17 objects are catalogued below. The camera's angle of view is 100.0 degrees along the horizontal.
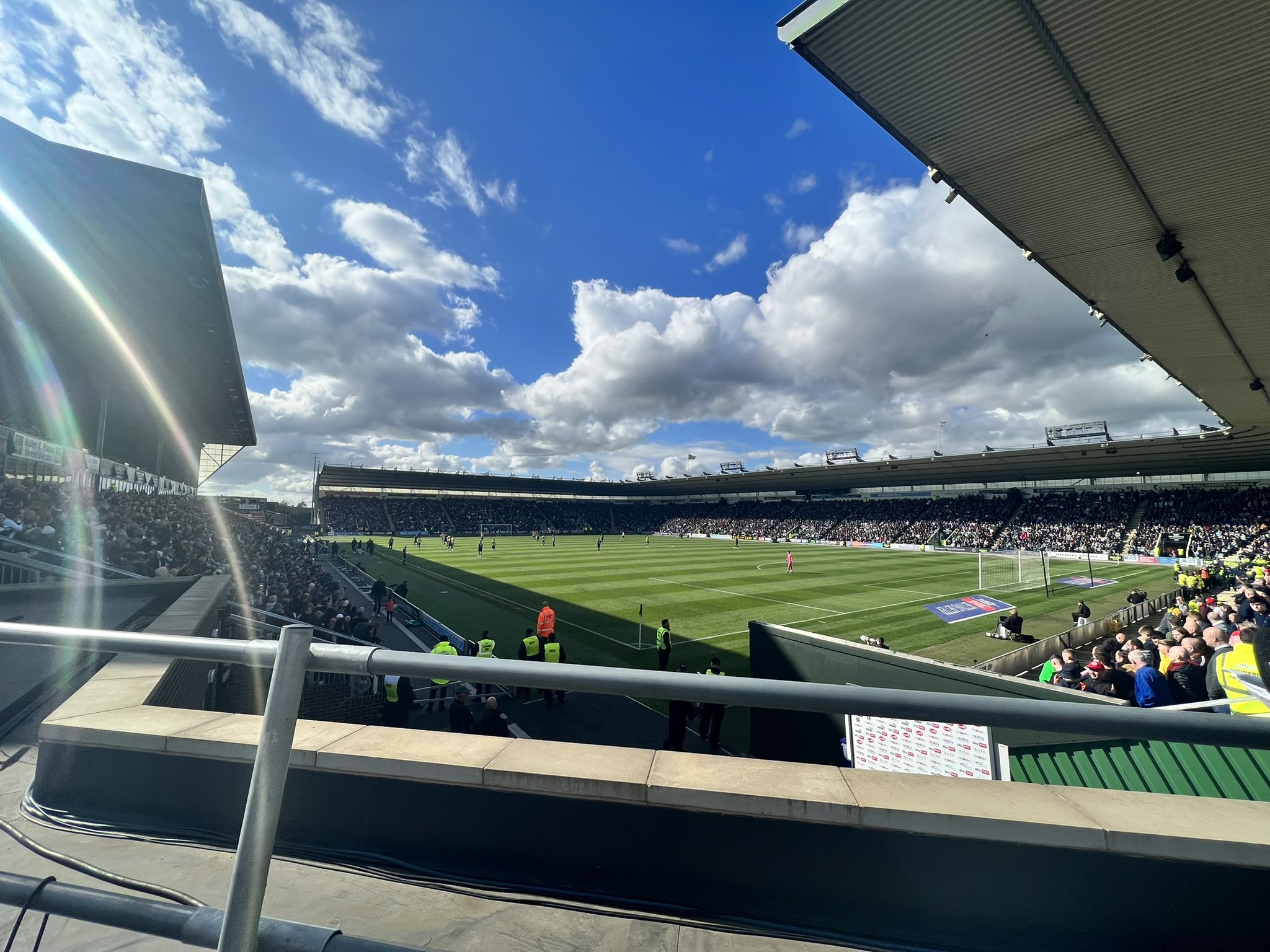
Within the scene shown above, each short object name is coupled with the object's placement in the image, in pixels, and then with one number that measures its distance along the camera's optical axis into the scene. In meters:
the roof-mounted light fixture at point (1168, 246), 8.65
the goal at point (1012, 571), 27.00
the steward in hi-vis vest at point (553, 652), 9.79
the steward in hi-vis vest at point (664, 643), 11.66
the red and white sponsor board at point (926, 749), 5.81
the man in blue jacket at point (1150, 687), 6.60
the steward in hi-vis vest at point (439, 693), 10.64
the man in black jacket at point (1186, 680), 6.92
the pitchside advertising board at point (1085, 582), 26.70
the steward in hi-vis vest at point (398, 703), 8.80
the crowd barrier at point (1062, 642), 12.09
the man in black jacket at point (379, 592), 19.28
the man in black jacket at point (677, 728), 7.76
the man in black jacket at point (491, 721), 6.92
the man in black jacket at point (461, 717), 7.57
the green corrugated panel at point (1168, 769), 3.39
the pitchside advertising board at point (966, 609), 19.75
